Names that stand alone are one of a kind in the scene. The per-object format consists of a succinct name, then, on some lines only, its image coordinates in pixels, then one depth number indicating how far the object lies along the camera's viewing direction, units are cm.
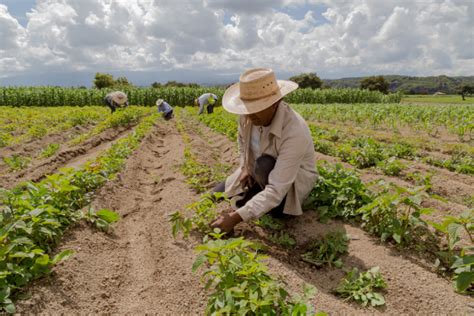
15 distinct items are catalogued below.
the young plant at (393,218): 272
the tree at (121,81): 6143
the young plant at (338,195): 340
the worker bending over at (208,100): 1607
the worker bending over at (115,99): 1506
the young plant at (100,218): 321
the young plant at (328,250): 279
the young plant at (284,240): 307
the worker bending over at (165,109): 1569
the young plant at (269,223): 331
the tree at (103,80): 5395
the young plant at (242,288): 172
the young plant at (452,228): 230
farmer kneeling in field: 273
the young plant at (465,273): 199
